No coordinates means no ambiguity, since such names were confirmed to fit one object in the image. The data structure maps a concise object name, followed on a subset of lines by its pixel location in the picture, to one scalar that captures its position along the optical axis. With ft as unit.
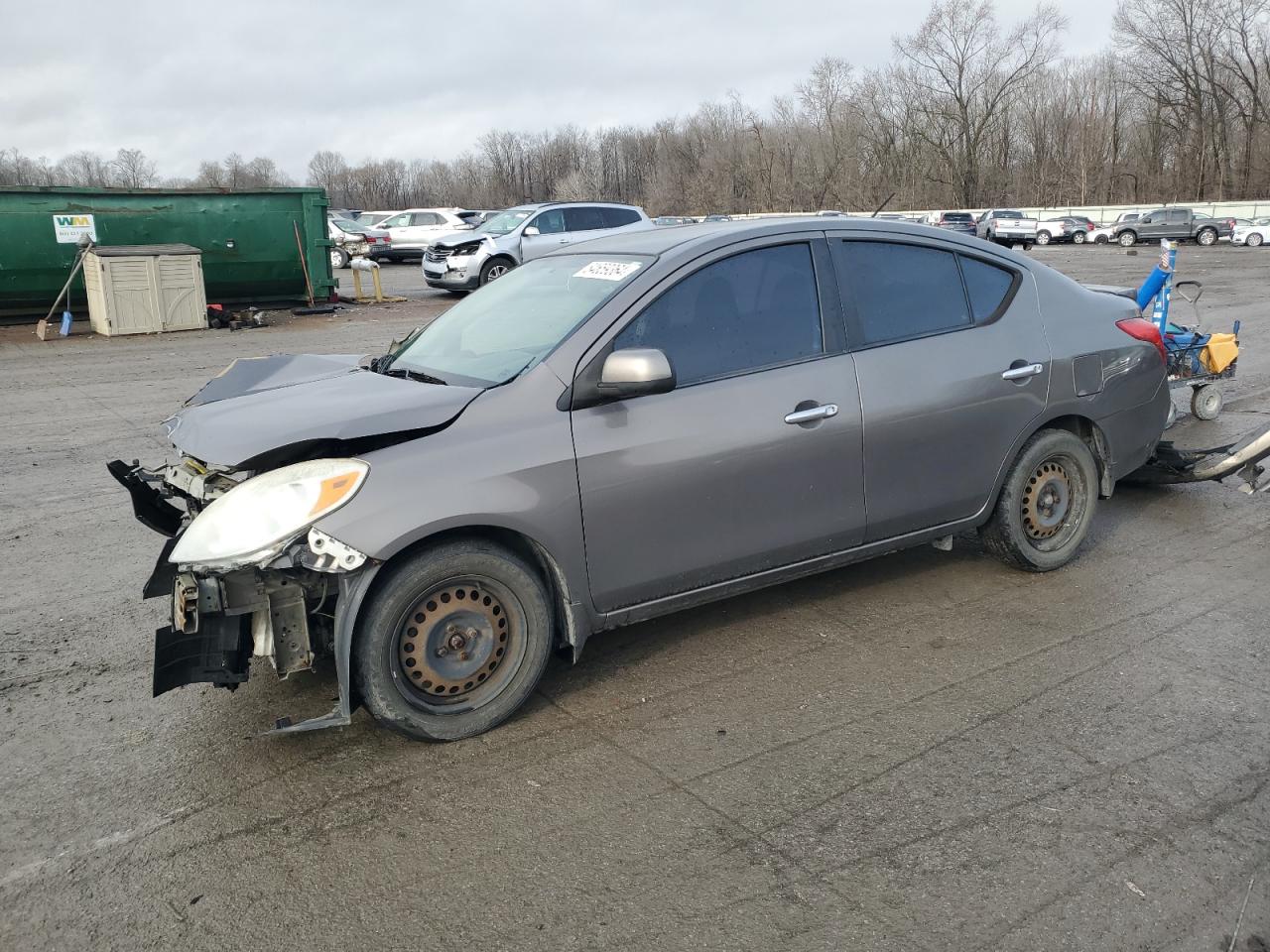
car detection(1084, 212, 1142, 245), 155.94
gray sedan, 11.46
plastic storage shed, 55.67
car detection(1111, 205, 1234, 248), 143.84
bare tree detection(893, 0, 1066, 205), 247.91
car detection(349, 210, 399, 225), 142.61
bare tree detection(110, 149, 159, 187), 436.76
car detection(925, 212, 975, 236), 148.87
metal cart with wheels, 28.40
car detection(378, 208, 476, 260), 114.21
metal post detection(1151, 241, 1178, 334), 28.09
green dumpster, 56.75
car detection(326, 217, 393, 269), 107.04
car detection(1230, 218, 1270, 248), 136.66
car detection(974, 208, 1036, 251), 155.91
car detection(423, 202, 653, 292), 69.51
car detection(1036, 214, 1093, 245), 159.63
